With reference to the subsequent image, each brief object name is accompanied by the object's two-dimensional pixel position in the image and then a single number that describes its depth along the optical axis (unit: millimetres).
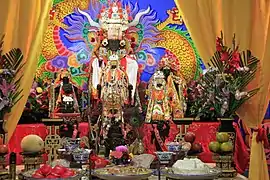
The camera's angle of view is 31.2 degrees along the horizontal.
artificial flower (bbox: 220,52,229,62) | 3402
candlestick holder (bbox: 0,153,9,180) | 2865
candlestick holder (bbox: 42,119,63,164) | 3564
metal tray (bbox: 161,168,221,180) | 2582
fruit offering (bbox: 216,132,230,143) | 3107
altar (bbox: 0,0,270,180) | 2988
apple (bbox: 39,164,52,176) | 2465
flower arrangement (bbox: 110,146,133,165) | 2893
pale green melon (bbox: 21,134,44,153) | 2900
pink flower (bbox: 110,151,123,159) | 2898
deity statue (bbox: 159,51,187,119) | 4917
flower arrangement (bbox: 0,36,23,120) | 2996
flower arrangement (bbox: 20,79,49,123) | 4609
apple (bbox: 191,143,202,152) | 3215
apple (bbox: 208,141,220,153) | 3088
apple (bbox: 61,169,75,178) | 2457
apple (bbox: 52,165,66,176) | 2469
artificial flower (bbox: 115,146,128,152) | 2935
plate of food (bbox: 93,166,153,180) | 2490
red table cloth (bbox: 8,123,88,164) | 4418
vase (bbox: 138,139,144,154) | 3493
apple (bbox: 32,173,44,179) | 2451
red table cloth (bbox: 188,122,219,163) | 4734
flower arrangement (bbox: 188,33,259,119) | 3299
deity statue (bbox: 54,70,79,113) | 4562
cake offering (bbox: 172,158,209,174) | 2615
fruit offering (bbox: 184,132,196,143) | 3273
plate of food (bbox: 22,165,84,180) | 2445
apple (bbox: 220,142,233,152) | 3061
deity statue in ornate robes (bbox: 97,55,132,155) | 4125
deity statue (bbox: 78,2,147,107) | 4812
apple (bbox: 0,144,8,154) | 2867
